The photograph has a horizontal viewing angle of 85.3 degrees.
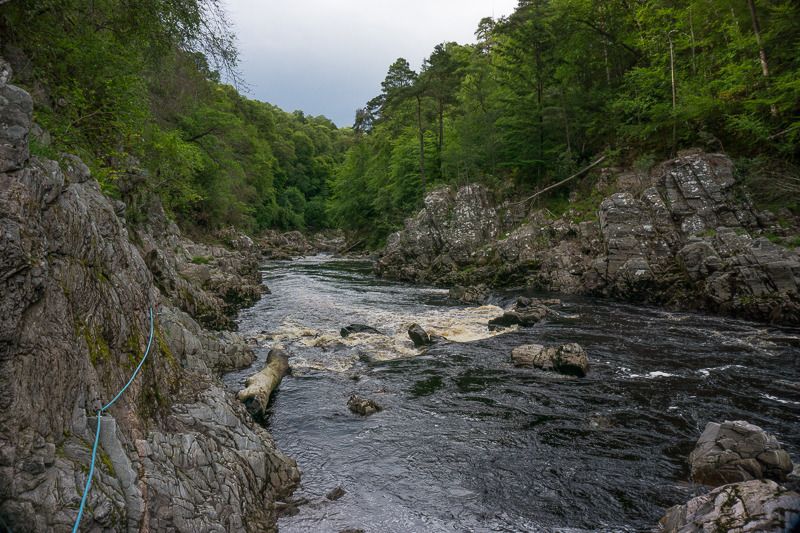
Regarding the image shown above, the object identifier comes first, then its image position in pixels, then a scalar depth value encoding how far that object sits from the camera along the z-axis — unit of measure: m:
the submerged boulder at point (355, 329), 16.25
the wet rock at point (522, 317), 17.31
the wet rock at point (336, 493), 6.87
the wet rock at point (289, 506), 6.34
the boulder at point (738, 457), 6.69
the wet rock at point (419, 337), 15.17
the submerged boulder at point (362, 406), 9.83
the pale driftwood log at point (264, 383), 9.69
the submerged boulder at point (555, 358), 11.71
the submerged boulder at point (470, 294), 23.00
